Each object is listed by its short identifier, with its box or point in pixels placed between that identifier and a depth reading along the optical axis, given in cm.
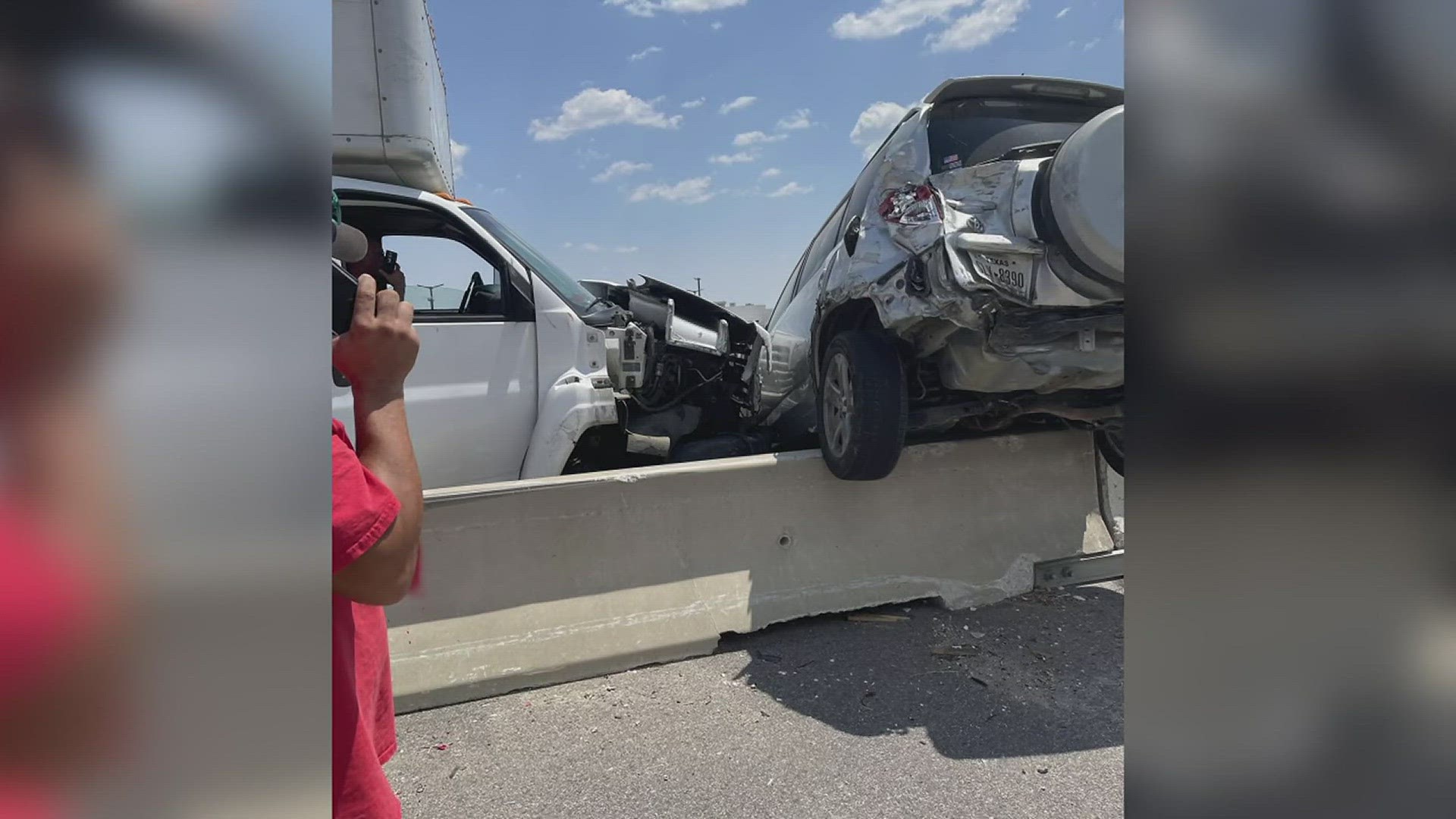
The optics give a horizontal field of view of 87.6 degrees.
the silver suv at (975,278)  297
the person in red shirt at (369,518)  106
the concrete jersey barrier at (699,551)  344
